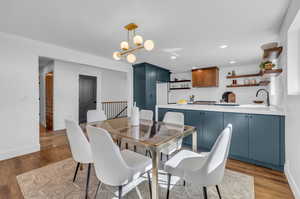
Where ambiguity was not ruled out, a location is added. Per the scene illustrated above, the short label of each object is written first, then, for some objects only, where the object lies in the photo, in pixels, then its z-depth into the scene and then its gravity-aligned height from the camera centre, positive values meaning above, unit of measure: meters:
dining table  1.27 -0.43
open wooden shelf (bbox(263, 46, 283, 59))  2.05 +0.72
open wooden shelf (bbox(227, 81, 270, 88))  4.88 +0.47
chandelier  1.80 +0.76
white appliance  5.69 +0.21
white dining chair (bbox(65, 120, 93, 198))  1.55 -0.54
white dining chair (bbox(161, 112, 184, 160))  2.04 -0.39
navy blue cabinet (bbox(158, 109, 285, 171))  2.17 -0.66
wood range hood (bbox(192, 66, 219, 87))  5.32 +0.85
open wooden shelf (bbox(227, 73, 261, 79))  4.56 +0.78
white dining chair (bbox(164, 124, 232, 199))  1.10 -0.63
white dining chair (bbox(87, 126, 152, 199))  1.13 -0.55
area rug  1.62 -1.15
